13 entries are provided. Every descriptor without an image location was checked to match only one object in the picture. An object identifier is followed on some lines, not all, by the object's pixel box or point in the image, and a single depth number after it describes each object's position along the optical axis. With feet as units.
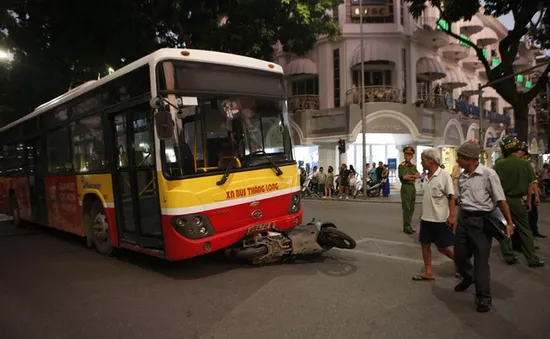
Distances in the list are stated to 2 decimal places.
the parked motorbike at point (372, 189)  66.03
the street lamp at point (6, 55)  55.67
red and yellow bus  17.95
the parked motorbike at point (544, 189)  56.55
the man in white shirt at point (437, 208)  17.13
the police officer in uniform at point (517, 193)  20.13
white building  80.84
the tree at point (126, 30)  43.96
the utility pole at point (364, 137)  65.92
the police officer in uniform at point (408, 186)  27.96
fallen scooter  20.01
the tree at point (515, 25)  52.65
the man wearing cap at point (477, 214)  14.52
